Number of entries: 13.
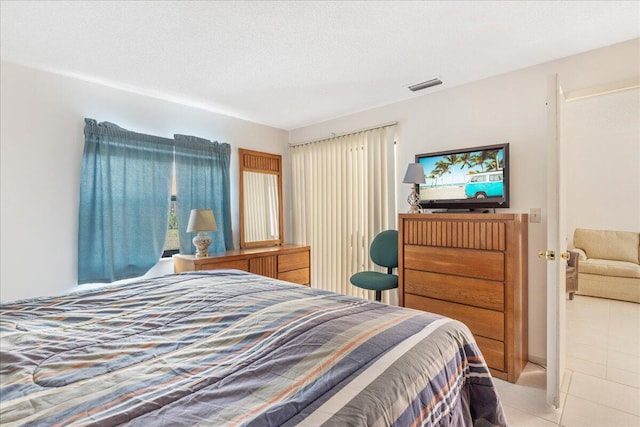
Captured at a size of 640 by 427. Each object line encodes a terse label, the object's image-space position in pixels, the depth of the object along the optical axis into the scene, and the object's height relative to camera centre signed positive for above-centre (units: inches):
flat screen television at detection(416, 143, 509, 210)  104.0 +11.2
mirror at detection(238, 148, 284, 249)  154.9 +7.0
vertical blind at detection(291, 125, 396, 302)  138.7 +5.4
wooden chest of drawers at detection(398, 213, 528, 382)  88.4 -20.7
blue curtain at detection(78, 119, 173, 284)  108.3 +4.6
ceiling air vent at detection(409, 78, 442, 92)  112.2 +46.6
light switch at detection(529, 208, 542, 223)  99.0 -1.9
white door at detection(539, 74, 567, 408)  74.9 -9.6
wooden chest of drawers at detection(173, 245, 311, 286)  121.2 -20.9
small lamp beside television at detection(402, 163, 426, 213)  112.3 +12.7
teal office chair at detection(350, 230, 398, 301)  117.2 -21.5
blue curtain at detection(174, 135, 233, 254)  131.7 +12.6
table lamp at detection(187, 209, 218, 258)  123.5 -5.2
